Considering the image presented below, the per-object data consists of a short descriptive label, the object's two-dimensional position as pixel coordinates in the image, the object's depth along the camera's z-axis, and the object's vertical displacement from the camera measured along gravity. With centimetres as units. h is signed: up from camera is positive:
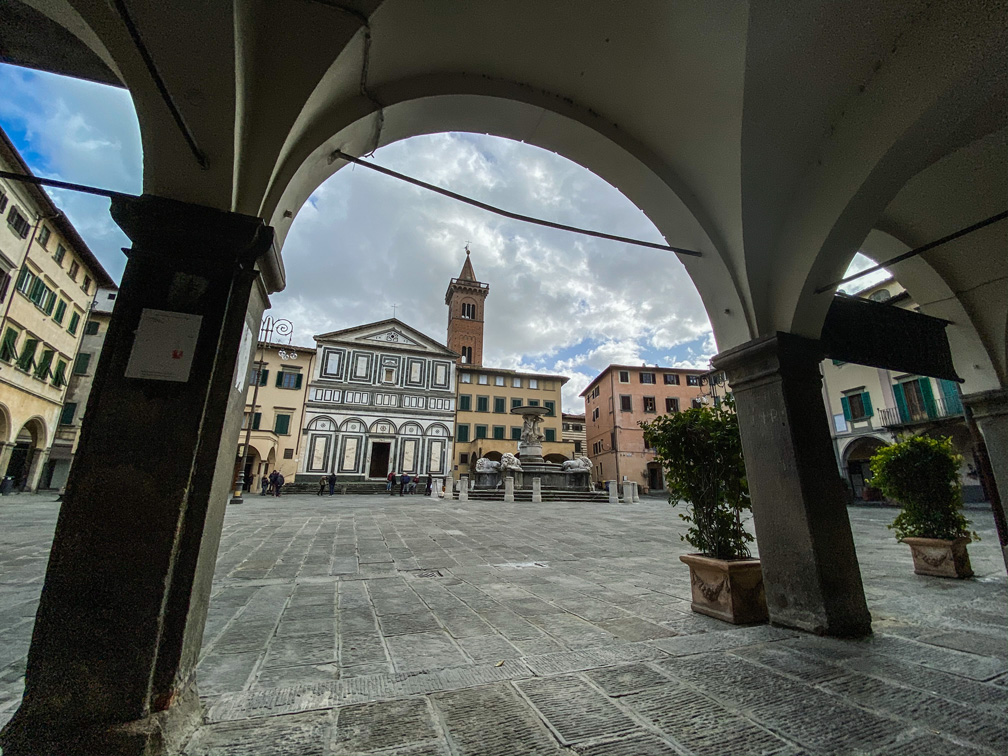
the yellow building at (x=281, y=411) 2756 +467
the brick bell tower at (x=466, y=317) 4703 +1807
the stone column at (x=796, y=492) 290 -3
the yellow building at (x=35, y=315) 1577 +675
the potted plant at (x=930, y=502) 463 -15
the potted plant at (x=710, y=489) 327 -3
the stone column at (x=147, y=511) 156 -12
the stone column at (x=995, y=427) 485 +69
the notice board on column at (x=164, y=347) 188 +58
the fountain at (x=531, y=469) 1948 +72
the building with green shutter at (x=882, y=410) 1761 +336
